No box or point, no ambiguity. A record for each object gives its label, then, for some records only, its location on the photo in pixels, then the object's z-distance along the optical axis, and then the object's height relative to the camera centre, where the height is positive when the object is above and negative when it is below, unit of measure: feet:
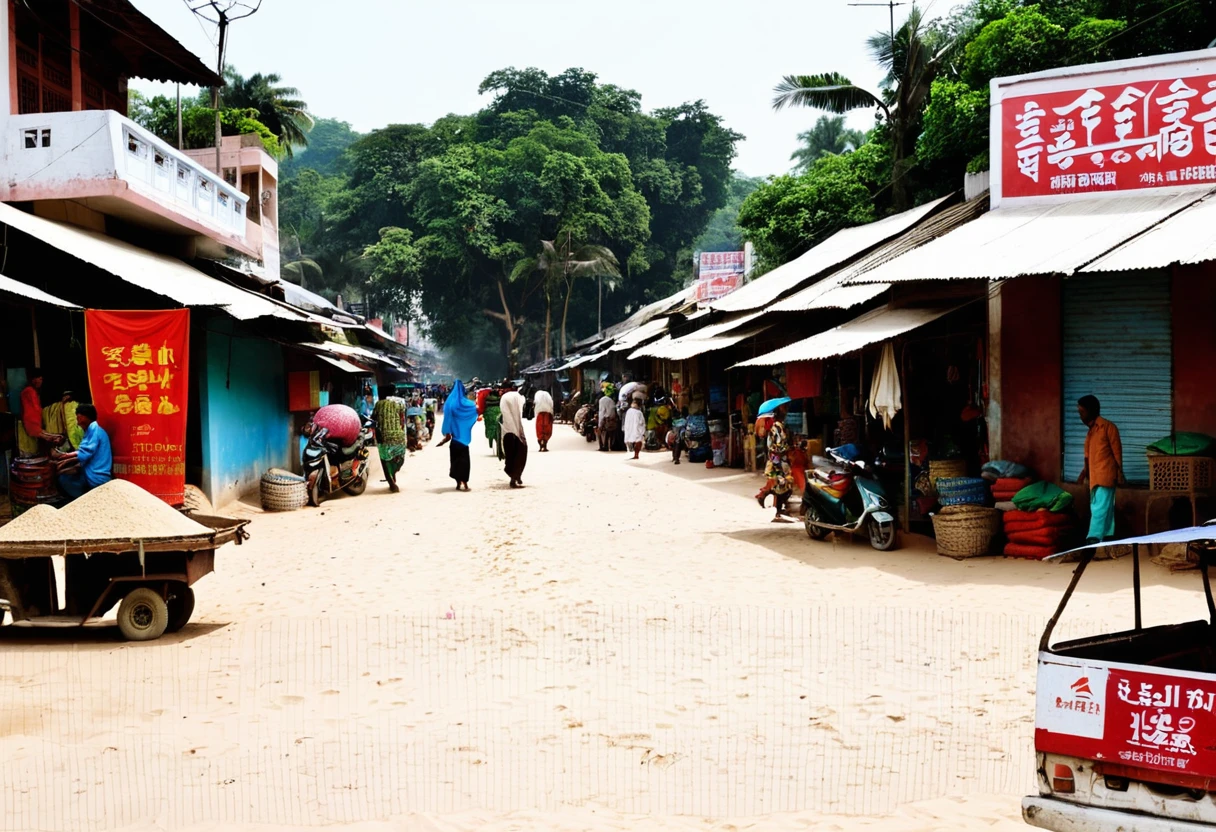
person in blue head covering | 53.62 -0.29
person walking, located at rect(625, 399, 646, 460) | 79.00 -0.40
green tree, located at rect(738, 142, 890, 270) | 87.45 +18.40
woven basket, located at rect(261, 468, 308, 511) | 47.96 -3.15
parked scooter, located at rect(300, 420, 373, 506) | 50.67 -2.17
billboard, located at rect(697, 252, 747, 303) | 111.86 +17.27
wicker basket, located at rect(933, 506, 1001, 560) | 32.60 -3.45
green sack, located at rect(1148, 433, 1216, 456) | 29.99 -0.75
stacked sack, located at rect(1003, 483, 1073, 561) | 31.76 -3.13
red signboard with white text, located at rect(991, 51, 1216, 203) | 34.14 +9.95
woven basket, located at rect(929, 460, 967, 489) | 35.88 -1.63
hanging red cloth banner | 34.94 +0.83
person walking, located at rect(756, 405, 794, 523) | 41.04 -1.99
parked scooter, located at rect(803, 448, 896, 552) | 35.12 -2.84
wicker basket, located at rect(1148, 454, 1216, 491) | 29.40 -1.53
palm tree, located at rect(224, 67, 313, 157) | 131.23 +40.45
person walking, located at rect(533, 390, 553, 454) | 83.87 +0.41
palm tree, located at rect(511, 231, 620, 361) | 161.27 +24.85
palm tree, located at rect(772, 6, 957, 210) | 85.71 +27.53
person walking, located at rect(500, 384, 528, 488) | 54.44 -0.89
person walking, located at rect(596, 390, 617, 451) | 87.56 -0.18
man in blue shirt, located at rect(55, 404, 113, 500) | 32.30 -1.21
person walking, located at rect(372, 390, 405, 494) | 55.67 -0.56
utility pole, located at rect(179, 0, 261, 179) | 62.28 +24.55
